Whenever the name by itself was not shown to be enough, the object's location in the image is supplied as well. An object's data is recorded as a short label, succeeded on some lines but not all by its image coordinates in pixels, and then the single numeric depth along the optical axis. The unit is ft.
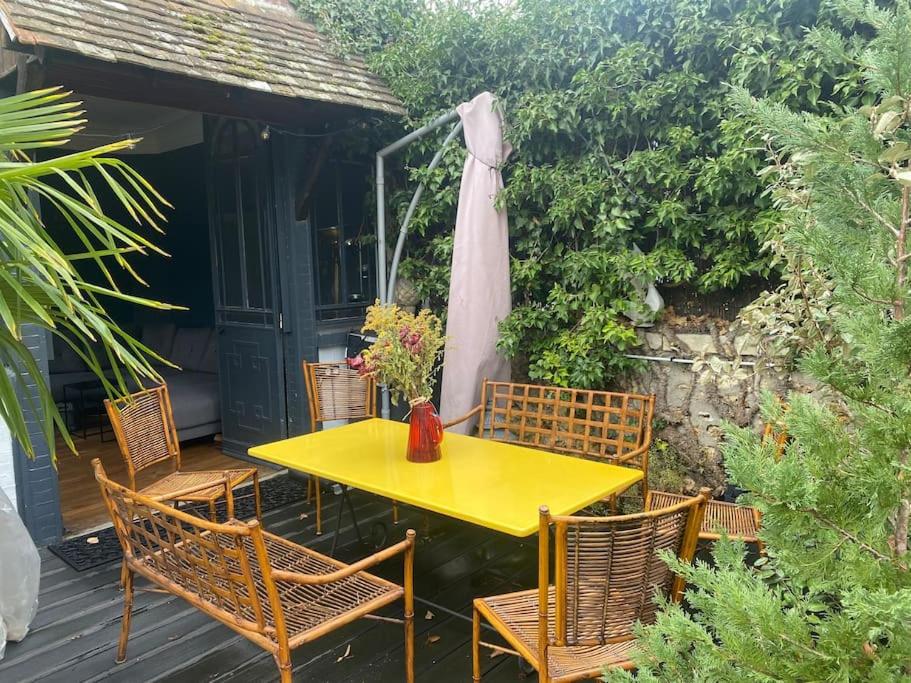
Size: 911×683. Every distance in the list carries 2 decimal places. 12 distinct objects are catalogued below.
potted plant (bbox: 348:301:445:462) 9.25
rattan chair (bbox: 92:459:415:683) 6.19
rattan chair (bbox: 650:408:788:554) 8.75
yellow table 7.50
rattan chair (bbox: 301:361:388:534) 13.53
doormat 11.51
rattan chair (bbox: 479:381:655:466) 10.37
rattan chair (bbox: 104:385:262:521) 10.54
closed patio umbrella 13.97
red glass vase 9.40
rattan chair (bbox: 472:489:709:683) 5.75
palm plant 4.62
